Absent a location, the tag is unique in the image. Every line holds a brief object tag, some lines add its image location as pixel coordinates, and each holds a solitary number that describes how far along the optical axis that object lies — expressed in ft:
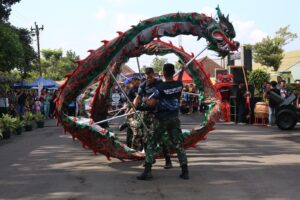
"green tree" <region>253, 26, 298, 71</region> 191.11
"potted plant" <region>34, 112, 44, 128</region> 67.93
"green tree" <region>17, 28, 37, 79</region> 143.54
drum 61.33
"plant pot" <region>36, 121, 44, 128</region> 68.23
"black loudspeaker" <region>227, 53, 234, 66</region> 84.53
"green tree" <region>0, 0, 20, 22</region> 107.34
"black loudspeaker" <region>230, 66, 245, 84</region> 70.69
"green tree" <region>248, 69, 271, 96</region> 74.18
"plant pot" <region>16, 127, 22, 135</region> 56.39
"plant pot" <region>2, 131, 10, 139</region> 51.11
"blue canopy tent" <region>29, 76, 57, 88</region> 101.93
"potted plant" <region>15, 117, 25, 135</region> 56.08
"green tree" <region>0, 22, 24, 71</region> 94.79
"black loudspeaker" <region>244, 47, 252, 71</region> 75.20
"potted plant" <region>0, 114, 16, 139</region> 51.29
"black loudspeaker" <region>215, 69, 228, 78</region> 92.77
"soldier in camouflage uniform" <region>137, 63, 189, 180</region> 25.18
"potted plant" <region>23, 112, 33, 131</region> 62.49
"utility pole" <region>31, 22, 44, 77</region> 192.42
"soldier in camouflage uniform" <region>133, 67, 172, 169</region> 28.12
